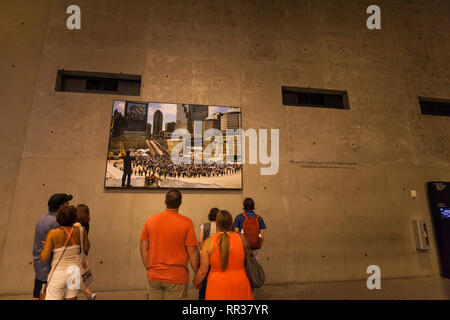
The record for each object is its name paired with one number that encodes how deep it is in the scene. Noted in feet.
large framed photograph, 15.85
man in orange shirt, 7.00
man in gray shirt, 8.10
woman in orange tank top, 6.20
